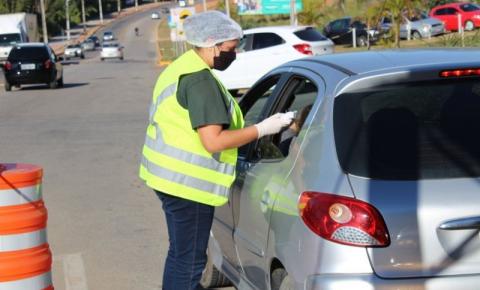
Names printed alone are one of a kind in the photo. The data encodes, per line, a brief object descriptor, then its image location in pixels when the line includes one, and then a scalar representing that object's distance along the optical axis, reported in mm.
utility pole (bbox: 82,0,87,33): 125312
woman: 4371
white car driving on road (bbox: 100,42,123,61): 67500
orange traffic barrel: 4500
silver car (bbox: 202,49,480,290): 3643
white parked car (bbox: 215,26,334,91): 22859
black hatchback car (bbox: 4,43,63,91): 29438
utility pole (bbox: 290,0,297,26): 39906
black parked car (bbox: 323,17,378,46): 45312
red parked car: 43719
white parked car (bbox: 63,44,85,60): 75625
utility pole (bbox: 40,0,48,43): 93688
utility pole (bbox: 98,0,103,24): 132500
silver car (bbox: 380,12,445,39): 42156
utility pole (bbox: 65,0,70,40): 116938
